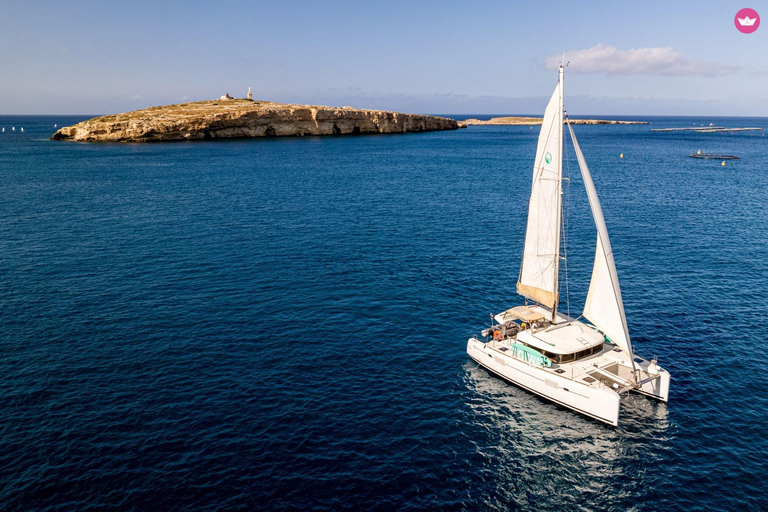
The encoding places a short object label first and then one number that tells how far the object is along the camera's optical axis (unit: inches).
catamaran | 1411.2
